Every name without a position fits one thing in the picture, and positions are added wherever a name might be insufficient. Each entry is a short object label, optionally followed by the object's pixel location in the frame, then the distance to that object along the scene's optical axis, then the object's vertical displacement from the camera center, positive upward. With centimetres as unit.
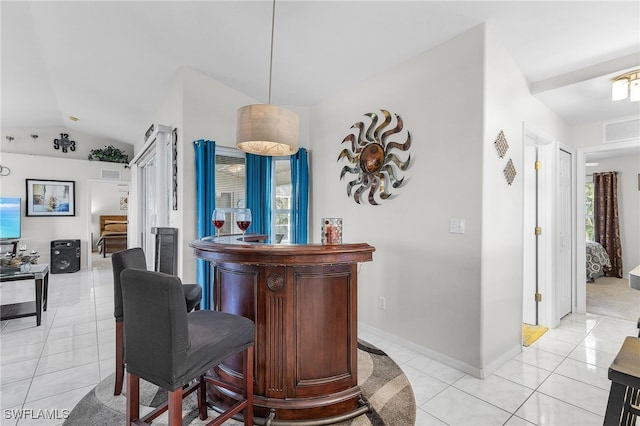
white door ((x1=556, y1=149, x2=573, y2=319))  380 -26
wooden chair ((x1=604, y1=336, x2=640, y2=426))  121 -64
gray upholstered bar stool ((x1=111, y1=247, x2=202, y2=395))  210 -53
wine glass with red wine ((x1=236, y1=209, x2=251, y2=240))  219 -3
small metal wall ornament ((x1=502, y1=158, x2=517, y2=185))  282 +39
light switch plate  268 -9
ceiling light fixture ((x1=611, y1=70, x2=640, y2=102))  267 +110
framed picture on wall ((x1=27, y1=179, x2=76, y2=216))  668 +36
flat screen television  631 -7
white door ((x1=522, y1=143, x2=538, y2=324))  375 -25
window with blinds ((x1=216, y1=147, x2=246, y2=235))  395 +43
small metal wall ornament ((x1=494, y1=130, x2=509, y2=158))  269 +60
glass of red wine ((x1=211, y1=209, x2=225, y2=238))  222 -3
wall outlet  335 -93
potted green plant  734 +140
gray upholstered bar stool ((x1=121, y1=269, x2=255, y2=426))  137 -59
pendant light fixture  229 +65
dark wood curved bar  188 -65
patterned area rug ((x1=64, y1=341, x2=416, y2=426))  198 -128
